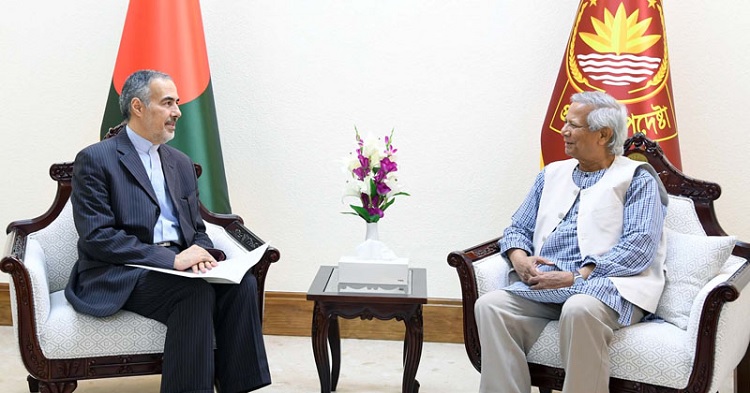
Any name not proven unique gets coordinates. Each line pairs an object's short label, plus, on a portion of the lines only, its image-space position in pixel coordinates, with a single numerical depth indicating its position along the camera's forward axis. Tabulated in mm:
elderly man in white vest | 2887
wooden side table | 3156
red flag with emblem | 3672
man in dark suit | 2998
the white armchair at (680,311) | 2746
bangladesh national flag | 3955
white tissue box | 3197
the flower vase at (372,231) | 3314
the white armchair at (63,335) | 2920
